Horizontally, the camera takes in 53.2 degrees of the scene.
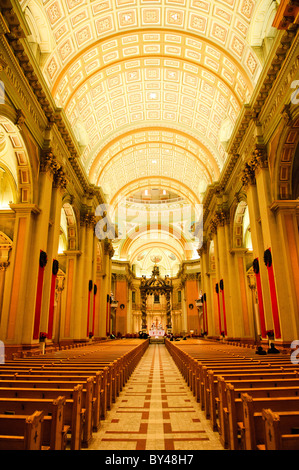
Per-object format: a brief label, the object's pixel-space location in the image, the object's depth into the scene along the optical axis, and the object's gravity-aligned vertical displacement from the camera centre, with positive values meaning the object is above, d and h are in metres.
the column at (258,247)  10.51 +2.90
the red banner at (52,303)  11.70 +0.97
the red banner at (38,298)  9.92 +1.01
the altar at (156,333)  42.31 -0.78
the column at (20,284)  9.39 +1.42
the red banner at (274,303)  9.47 +0.72
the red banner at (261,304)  11.01 +0.78
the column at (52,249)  10.80 +3.00
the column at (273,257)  9.33 +2.18
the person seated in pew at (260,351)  8.12 -0.65
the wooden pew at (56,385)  3.61 -0.66
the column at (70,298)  15.61 +1.55
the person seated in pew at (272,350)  8.66 -0.67
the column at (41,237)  10.03 +3.13
